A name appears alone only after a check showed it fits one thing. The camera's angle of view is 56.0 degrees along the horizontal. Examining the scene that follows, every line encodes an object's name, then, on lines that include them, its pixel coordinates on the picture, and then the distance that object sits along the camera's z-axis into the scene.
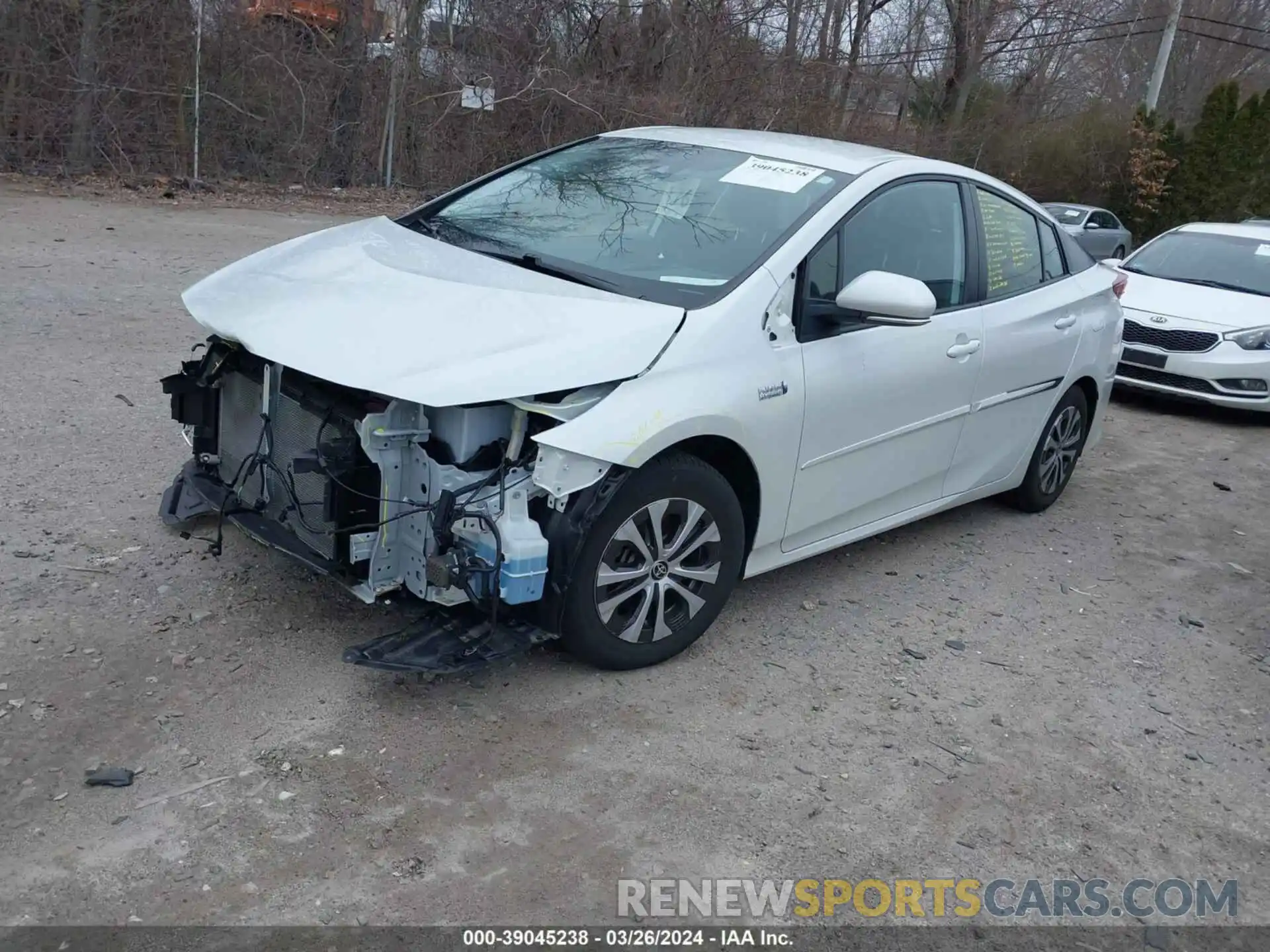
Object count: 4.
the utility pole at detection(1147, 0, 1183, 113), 30.45
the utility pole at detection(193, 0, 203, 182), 14.86
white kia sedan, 9.06
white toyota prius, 3.68
